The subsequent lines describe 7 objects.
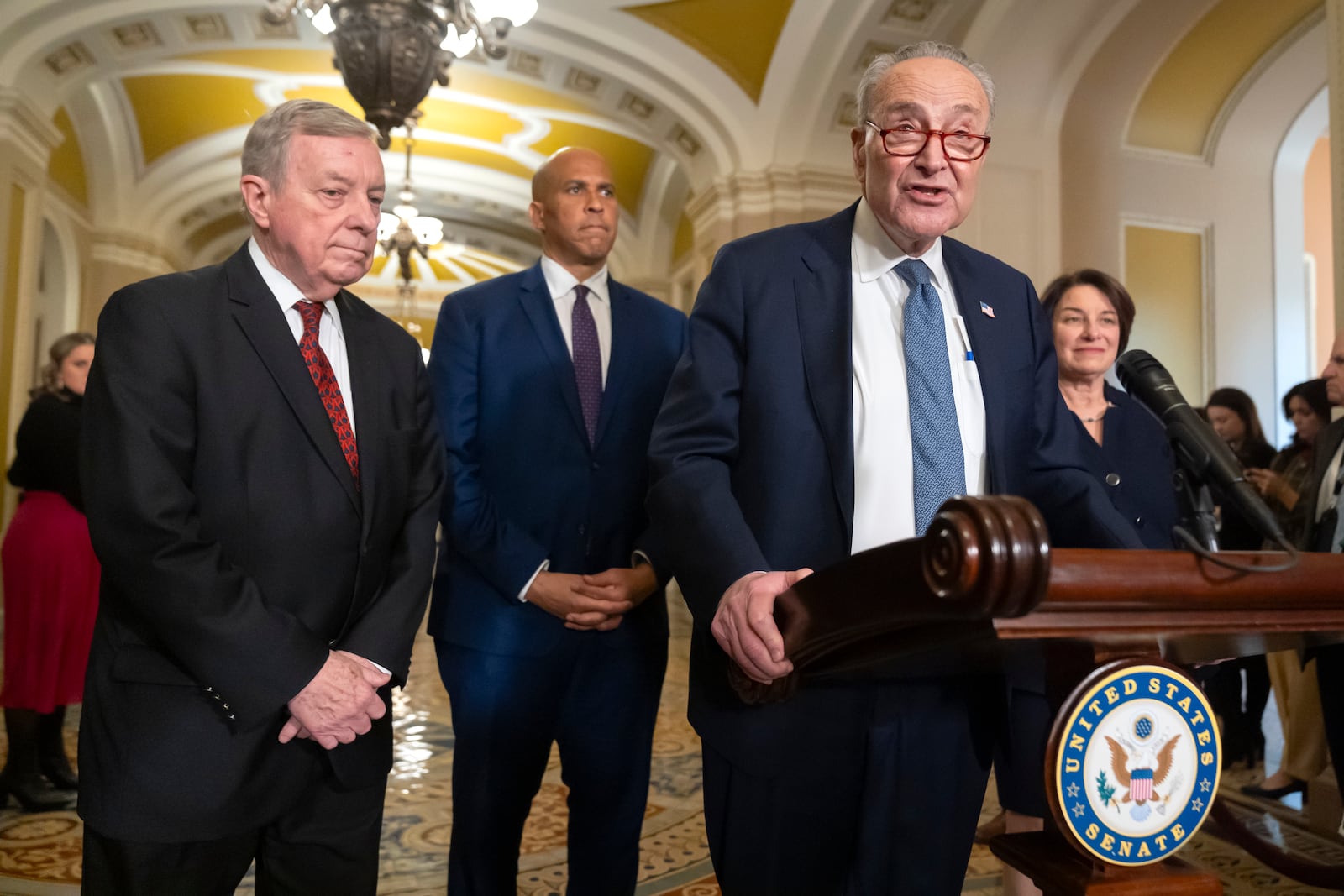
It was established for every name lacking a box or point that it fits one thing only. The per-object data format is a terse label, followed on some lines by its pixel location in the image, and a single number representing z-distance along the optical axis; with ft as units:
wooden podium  2.55
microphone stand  3.35
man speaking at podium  4.25
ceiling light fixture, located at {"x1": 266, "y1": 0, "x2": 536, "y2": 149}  15.15
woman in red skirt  11.66
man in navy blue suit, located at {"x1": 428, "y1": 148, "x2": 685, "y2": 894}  6.93
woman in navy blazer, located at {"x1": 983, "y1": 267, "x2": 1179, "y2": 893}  8.48
